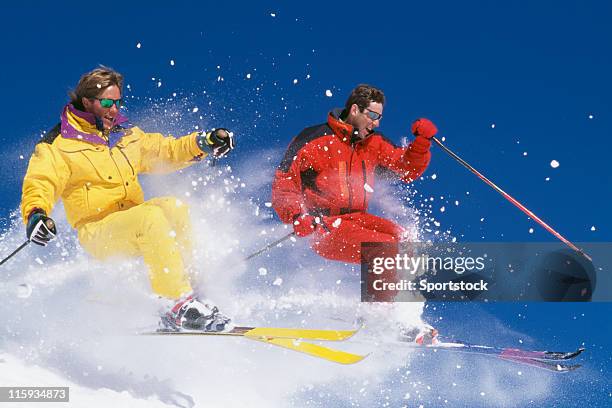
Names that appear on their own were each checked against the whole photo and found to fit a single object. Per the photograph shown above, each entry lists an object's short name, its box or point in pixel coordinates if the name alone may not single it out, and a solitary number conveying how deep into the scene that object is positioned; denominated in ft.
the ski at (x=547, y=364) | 33.22
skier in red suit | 32.71
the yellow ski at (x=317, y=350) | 30.96
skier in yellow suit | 29.76
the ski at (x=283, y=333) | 31.42
